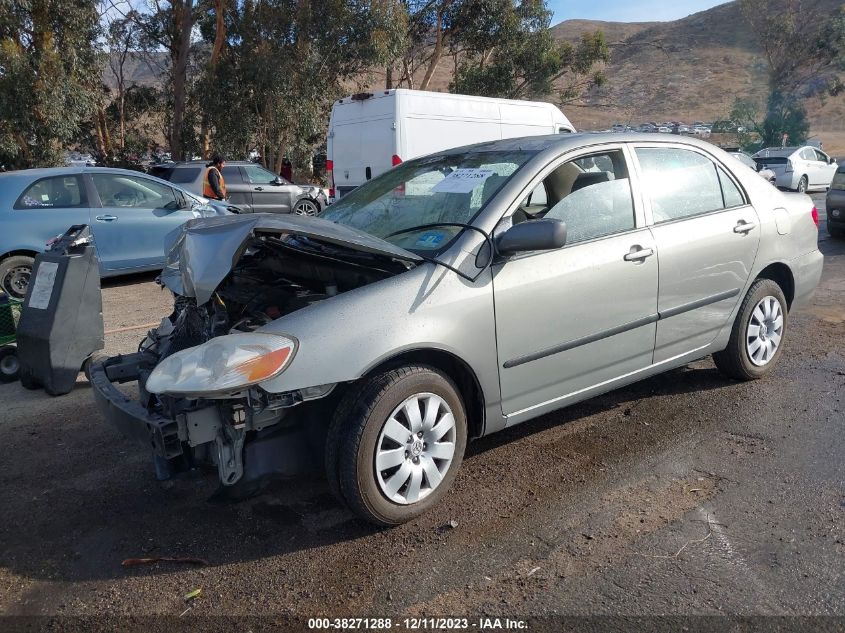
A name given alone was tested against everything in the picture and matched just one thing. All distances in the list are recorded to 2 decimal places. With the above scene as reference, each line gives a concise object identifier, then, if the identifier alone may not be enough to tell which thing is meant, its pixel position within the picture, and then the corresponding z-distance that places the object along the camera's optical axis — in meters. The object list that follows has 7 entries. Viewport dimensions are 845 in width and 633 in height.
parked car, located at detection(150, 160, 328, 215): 16.53
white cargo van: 11.41
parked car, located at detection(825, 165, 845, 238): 11.98
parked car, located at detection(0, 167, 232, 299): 8.23
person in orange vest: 12.98
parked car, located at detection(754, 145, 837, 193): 21.47
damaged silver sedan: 3.07
